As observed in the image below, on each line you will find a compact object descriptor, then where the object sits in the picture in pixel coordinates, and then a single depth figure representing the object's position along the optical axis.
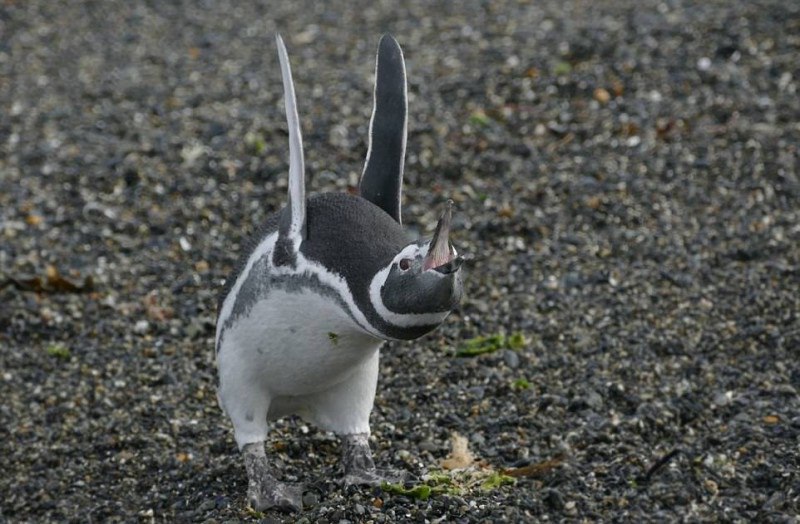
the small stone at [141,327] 9.73
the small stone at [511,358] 8.77
